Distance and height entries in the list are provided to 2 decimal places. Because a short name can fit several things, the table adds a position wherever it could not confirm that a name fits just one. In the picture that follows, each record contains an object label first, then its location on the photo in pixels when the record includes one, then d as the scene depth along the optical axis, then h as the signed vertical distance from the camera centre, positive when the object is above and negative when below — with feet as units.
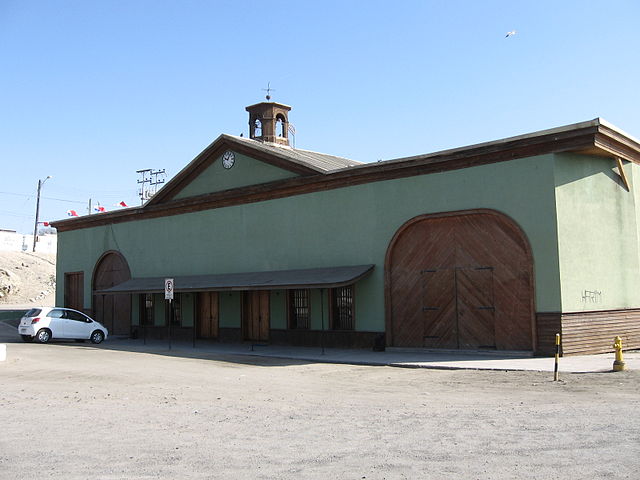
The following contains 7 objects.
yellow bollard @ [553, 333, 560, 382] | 42.77 -3.47
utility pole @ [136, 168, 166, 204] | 221.17 +45.61
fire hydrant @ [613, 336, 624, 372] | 46.39 -3.08
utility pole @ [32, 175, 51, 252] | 243.77 +39.30
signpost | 71.22 +3.52
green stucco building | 56.95 +7.03
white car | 84.74 -0.22
